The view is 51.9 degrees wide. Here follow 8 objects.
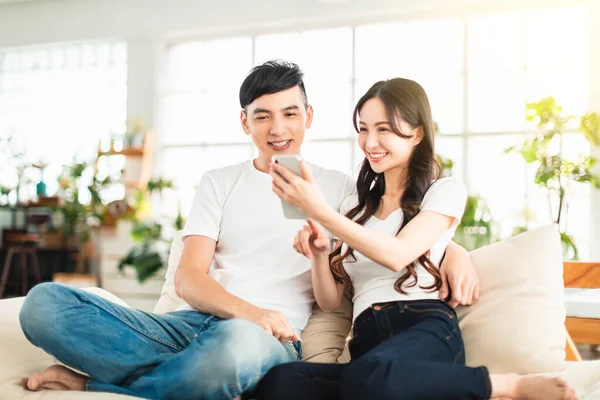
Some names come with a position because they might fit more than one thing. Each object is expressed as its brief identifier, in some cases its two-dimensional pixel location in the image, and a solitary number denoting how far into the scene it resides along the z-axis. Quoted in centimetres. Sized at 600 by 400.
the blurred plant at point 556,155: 419
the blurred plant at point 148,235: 514
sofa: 160
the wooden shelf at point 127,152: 585
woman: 131
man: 140
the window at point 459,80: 494
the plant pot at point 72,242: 648
